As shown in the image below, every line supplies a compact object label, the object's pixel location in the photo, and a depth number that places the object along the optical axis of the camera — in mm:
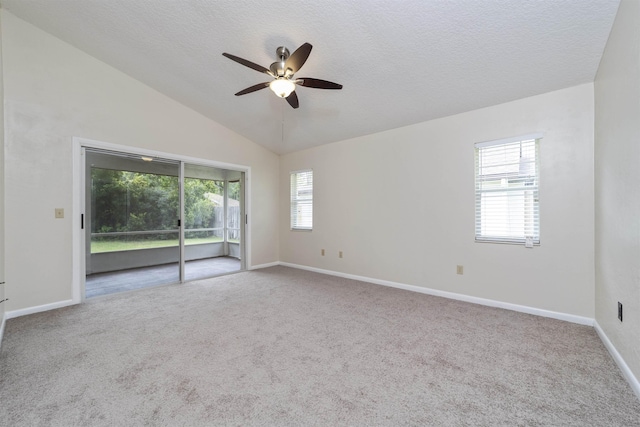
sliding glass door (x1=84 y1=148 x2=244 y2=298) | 4090
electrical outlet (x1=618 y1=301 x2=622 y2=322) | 2029
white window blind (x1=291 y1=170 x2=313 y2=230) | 5531
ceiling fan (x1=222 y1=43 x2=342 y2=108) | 2289
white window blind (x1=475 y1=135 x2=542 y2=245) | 3098
